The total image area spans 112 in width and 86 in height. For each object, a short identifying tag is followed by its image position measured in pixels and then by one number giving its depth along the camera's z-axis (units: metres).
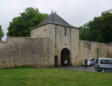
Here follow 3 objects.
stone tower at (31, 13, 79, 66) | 32.19
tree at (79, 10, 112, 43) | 48.56
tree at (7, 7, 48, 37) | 50.46
